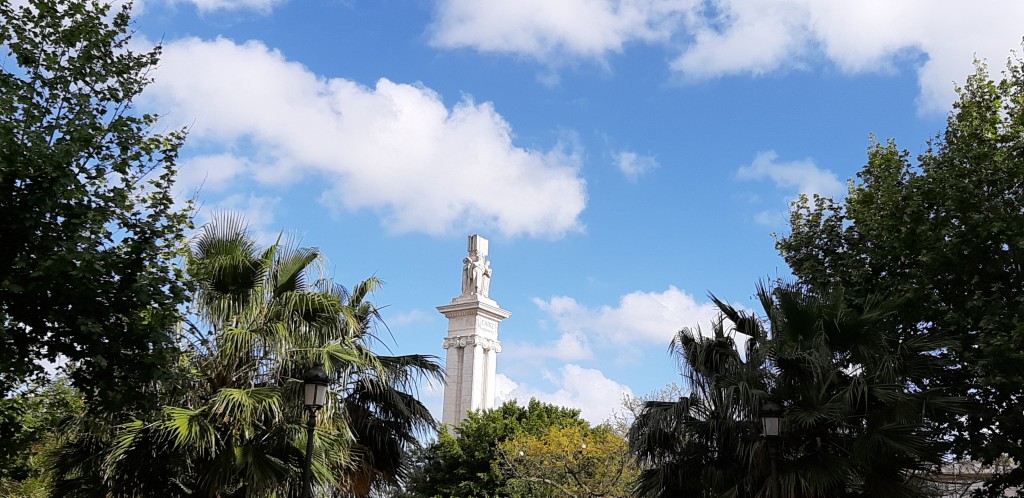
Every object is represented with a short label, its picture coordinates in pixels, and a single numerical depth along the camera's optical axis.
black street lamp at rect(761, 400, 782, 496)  11.73
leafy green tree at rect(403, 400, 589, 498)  30.12
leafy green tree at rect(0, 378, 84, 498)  11.98
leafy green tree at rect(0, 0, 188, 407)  10.15
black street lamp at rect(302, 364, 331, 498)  11.49
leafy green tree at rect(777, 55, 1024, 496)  14.61
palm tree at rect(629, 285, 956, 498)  12.52
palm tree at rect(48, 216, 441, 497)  11.98
